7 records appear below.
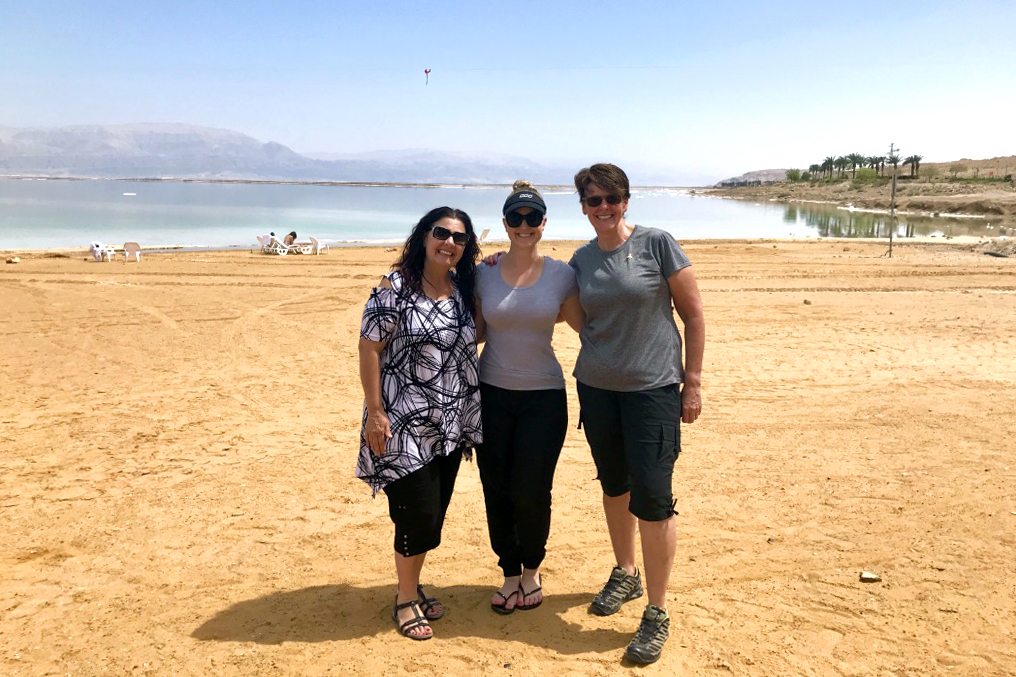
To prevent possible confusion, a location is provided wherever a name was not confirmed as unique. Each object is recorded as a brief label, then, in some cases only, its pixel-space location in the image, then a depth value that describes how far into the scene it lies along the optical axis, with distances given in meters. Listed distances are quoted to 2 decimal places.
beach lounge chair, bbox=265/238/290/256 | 21.69
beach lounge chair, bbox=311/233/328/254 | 22.33
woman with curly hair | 3.20
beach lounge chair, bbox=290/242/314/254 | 21.97
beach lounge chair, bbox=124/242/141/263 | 19.47
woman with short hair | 3.16
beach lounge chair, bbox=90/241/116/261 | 19.33
